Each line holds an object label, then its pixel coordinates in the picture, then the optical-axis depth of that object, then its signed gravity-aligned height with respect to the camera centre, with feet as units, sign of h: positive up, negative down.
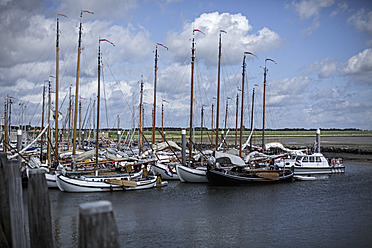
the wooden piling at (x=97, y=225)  13.91 -3.53
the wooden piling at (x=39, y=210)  22.91 -5.01
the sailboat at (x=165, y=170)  144.05 -14.32
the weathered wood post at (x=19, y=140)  121.37 -3.04
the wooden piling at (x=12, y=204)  25.14 -5.12
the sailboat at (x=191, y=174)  133.69 -14.64
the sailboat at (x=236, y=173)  127.75 -13.94
